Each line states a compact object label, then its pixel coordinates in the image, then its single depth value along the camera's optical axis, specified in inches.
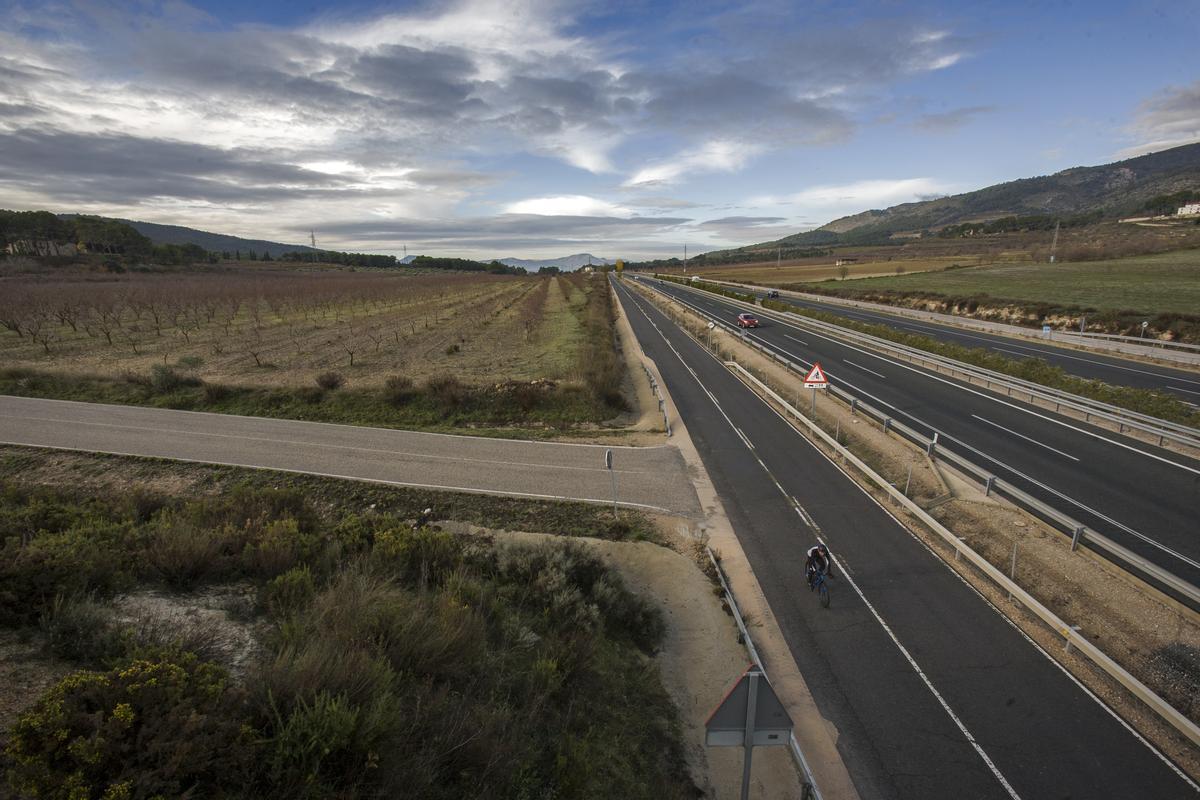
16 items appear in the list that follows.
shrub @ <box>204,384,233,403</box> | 1002.7
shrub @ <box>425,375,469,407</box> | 988.6
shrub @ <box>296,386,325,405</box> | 994.1
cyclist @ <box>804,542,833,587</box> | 456.4
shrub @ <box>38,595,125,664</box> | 228.2
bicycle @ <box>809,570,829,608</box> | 457.4
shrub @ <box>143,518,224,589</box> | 327.6
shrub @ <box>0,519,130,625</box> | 251.3
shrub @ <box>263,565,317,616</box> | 302.8
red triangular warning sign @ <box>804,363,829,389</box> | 868.6
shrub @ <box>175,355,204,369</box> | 1288.1
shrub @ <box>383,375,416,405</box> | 988.6
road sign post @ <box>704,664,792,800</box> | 219.3
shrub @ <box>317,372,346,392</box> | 1027.3
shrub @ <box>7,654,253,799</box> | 157.2
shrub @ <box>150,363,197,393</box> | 1033.5
